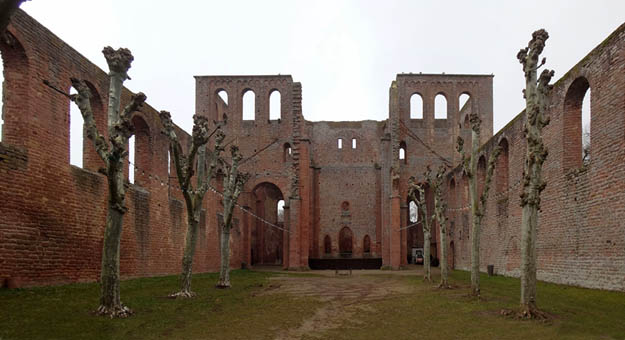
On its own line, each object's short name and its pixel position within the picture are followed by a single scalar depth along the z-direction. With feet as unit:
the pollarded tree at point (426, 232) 64.95
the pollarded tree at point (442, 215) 51.78
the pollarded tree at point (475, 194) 42.32
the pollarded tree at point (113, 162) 28.99
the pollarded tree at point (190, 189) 40.45
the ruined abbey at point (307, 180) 39.83
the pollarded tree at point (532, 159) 30.35
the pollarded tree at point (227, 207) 52.80
